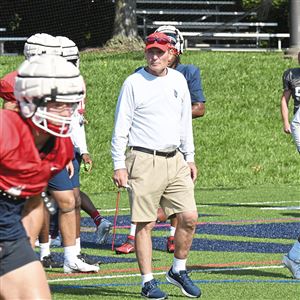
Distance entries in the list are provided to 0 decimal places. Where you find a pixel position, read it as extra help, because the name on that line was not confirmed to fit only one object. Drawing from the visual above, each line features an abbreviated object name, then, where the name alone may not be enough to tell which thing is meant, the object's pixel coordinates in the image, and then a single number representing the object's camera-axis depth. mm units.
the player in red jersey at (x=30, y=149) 10867
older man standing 16297
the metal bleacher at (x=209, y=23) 60937
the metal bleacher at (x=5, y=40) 57266
